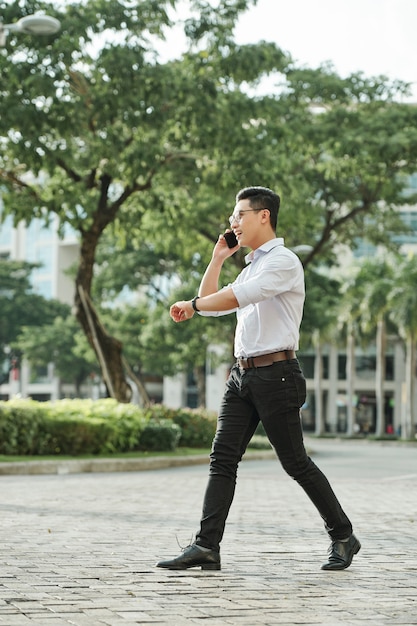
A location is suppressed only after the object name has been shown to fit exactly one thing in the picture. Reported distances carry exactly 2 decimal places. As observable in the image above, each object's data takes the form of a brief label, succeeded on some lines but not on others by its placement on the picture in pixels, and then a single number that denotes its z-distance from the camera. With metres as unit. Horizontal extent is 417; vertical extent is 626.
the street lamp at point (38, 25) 16.50
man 5.61
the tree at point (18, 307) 69.44
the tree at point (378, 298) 58.72
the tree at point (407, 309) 56.47
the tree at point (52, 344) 64.88
